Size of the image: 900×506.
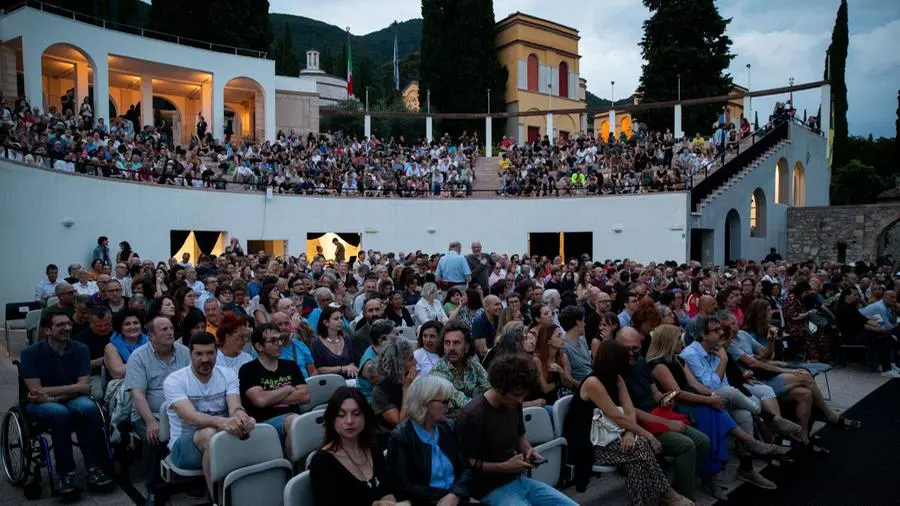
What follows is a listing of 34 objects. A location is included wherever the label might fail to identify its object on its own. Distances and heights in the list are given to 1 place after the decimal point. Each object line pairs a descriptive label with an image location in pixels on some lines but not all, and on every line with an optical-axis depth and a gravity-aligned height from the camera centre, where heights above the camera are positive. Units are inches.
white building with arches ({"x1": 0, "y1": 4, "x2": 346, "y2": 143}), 850.1 +256.7
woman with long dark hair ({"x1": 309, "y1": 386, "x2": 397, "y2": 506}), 124.0 -47.5
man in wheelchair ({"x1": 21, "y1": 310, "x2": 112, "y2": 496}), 186.9 -51.5
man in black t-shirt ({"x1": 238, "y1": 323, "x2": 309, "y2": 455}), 171.5 -43.8
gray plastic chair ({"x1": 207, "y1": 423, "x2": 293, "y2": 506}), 143.8 -56.1
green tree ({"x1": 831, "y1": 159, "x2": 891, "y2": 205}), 1289.4 +91.8
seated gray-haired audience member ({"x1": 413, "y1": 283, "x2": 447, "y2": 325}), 327.3 -41.3
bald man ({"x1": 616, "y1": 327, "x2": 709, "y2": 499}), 186.4 -62.9
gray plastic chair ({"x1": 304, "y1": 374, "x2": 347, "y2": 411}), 198.8 -50.7
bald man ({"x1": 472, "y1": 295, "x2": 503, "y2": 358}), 272.5 -41.5
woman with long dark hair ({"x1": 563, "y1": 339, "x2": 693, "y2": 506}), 175.5 -60.6
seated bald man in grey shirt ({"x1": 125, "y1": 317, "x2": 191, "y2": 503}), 185.3 -42.9
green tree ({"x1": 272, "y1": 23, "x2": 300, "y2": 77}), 2171.3 +595.9
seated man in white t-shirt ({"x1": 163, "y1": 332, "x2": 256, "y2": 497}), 159.2 -45.9
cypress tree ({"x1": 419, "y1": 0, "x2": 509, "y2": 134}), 1486.2 +416.6
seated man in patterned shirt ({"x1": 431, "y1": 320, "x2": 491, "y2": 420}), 181.0 -41.6
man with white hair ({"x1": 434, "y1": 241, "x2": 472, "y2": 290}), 458.0 -31.0
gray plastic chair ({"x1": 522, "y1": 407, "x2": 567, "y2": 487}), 169.1 -59.5
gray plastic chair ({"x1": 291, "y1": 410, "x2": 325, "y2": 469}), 158.7 -53.1
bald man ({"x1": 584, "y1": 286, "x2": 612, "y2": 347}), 267.3 -39.5
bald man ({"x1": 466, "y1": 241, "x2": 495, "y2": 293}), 480.7 -29.4
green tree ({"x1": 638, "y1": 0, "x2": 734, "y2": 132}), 1338.6 +362.3
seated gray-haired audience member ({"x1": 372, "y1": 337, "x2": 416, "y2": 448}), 172.1 -42.7
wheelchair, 185.9 -67.1
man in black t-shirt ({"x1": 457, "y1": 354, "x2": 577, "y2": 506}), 144.6 -49.6
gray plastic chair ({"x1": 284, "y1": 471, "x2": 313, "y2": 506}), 123.8 -52.5
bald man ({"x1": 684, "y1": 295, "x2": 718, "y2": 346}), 288.2 -38.0
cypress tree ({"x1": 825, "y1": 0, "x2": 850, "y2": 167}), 1373.0 +336.8
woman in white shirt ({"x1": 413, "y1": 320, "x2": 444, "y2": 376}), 199.5 -38.7
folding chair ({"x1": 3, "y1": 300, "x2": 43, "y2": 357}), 397.4 -51.2
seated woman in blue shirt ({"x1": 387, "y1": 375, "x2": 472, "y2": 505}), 137.7 -49.4
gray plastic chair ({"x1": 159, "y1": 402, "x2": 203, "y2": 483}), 158.0 -60.9
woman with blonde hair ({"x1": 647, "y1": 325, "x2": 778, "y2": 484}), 202.1 -56.2
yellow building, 1525.6 +411.1
